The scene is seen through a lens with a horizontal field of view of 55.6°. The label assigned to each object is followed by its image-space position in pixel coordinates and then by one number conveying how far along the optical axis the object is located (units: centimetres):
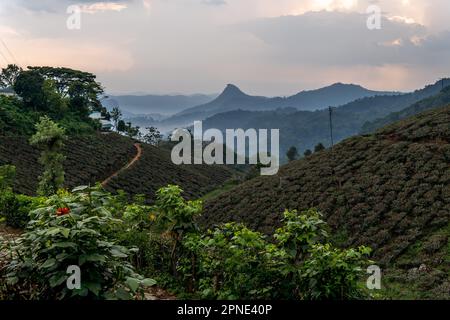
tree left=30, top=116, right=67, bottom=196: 2594
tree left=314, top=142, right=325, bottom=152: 6299
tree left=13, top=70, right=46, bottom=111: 6341
